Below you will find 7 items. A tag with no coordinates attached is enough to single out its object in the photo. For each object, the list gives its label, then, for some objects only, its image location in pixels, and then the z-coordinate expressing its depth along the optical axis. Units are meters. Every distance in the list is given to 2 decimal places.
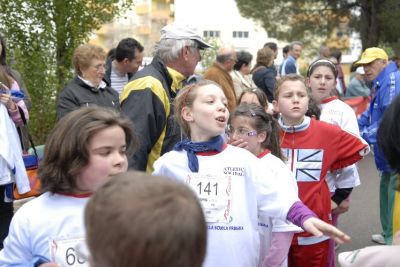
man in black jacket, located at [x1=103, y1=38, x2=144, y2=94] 7.12
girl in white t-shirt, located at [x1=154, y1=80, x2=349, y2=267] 3.21
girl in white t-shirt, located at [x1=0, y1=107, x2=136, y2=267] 2.55
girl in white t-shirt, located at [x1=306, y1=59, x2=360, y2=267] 4.77
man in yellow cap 6.39
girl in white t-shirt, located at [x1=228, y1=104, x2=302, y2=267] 3.68
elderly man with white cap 3.99
